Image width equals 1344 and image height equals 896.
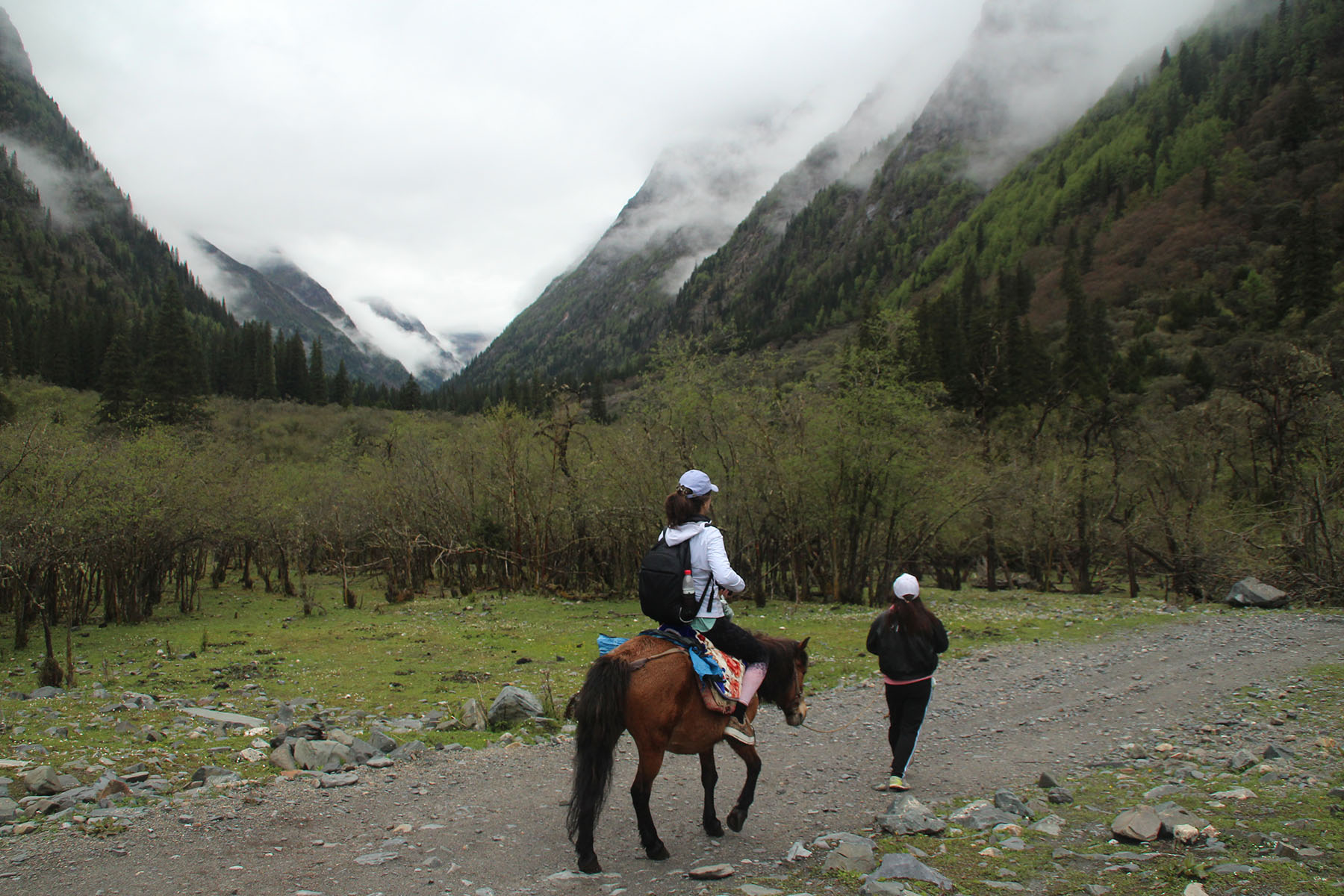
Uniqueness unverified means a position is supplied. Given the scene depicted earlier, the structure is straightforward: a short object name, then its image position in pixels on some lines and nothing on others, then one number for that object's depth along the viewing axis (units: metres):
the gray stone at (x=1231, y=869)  4.34
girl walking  7.03
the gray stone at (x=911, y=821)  5.53
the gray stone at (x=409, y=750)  7.91
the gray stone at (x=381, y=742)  8.03
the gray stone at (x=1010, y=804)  5.88
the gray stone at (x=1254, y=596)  20.81
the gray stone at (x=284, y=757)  7.32
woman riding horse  5.46
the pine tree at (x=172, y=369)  55.62
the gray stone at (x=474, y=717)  9.25
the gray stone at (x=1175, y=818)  5.02
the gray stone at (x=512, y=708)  9.30
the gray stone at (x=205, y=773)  6.89
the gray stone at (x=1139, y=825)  4.99
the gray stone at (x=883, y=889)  4.39
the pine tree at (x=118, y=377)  57.62
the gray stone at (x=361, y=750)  7.72
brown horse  5.18
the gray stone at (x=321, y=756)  7.43
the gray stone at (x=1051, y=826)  5.43
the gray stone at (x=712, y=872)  4.95
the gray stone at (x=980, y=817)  5.67
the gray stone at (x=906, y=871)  4.57
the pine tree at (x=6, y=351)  67.38
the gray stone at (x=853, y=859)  4.93
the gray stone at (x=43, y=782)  6.27
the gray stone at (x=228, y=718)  8.88
